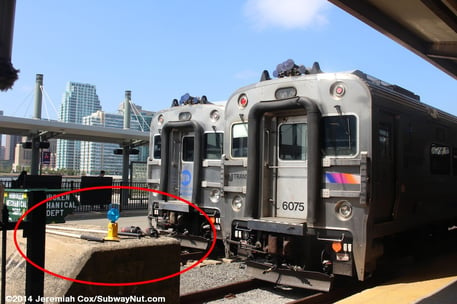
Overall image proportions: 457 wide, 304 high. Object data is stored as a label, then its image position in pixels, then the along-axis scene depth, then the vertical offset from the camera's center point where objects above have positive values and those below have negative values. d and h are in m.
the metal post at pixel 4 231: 3.09 -0.43
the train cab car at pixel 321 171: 6.24 +0.08
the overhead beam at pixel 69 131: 16.00 +1.64
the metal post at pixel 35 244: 3.41 -0.57
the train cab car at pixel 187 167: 9.62 +0.17
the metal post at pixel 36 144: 17.45 +1.07
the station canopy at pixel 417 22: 6.93 +2.74
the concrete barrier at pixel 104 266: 3.86 -0.88
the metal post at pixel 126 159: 18.69 +0.65
